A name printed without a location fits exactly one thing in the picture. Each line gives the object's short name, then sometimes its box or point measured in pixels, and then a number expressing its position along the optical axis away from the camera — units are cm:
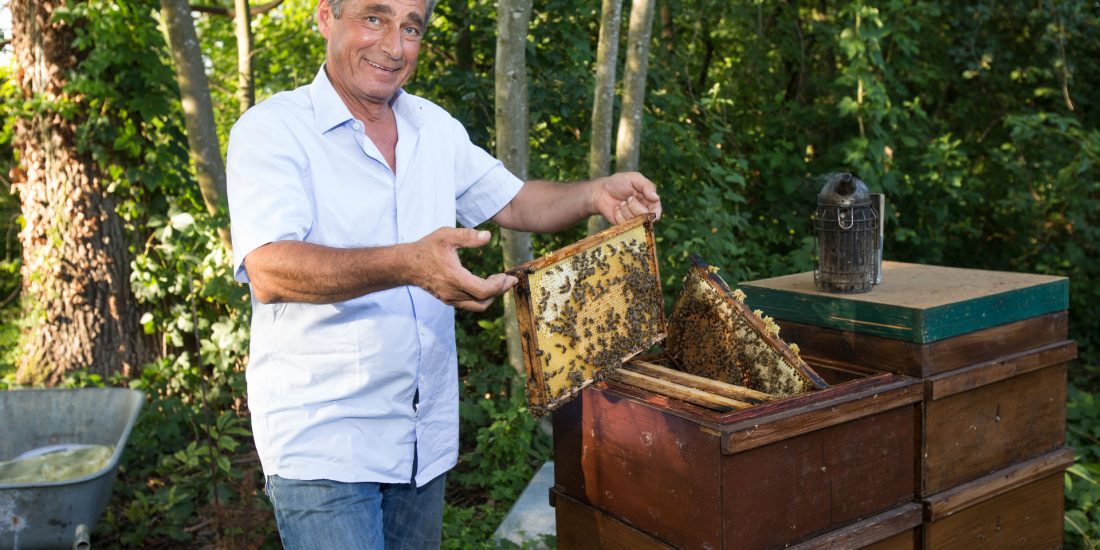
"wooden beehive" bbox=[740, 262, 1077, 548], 207
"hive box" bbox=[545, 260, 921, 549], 175
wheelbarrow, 382
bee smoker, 224
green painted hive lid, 205
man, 171
